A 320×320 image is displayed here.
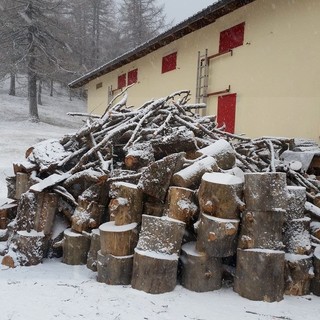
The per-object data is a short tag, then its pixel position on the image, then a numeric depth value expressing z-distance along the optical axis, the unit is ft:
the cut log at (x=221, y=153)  14.93
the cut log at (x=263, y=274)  11.24
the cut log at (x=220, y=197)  11.66
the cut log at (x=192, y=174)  12.85
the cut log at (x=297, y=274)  11.88
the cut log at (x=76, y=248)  14.25
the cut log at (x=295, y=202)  12.75
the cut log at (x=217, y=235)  11.41
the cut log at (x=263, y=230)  11.54
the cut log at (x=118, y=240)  12.11
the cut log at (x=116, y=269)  12.10
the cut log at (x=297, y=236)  12.24
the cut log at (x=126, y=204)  12.81
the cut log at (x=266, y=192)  11.61
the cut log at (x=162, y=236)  11.69
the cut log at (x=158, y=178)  13.01
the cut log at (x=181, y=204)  12.19
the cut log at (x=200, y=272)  11.83
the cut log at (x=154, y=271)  11.41
